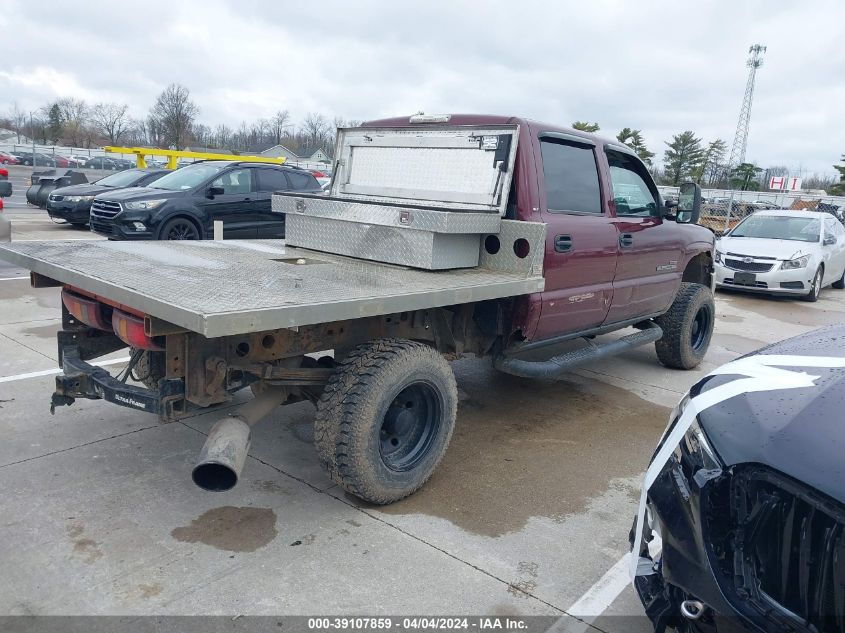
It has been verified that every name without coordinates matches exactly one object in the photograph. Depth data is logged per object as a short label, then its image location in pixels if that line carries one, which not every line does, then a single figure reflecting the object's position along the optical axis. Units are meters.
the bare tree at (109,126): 65.62
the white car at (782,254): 11.35
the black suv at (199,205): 10.27
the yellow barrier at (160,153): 15.28
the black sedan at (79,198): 14.15
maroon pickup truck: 3.04
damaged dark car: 1.84
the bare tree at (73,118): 65.19
